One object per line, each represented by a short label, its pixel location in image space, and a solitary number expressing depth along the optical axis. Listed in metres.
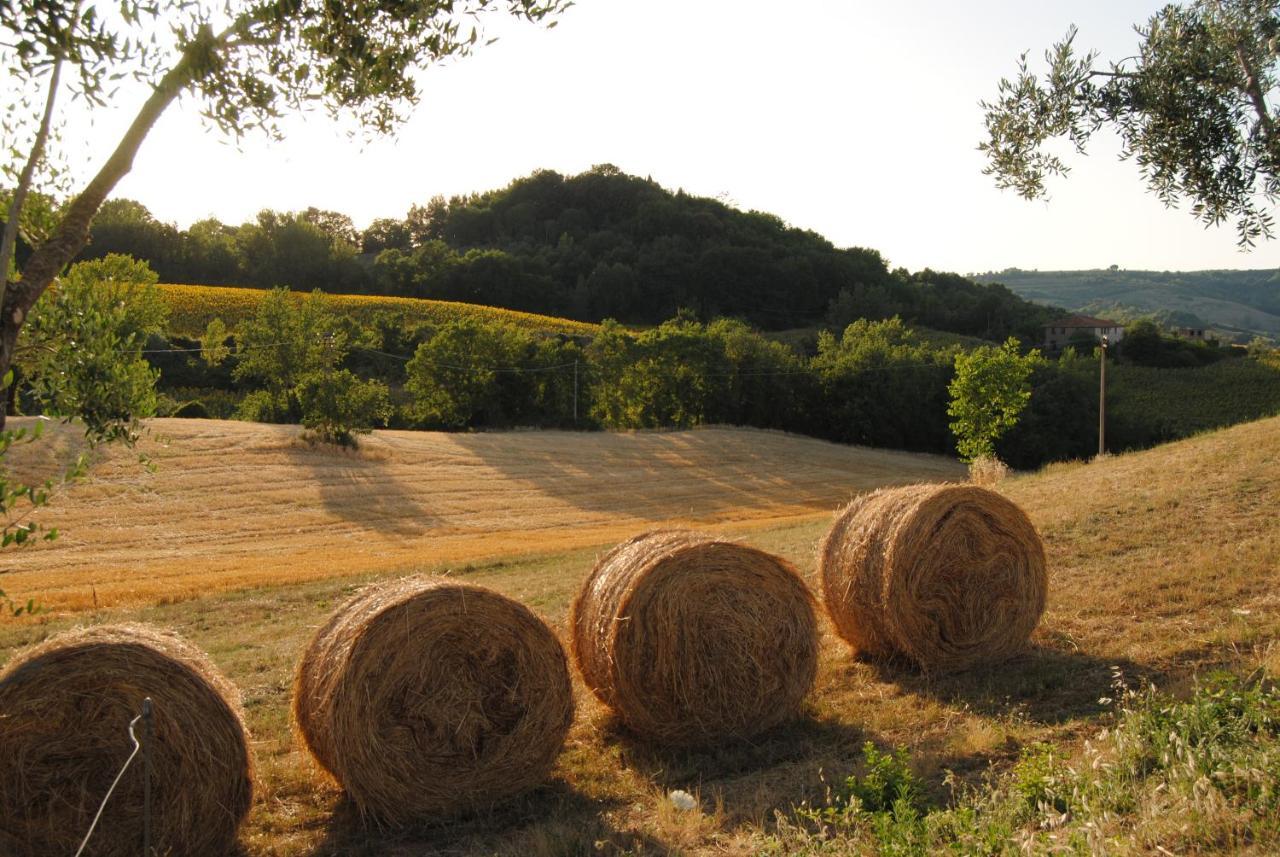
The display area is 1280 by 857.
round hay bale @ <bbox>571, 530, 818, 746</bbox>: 8.59
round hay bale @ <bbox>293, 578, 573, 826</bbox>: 7.12
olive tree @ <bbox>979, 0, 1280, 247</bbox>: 7.58
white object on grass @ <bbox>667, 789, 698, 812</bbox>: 7.06
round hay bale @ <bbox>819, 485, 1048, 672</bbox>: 10.30
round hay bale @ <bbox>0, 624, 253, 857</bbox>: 6.09
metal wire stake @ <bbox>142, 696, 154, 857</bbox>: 5.30
